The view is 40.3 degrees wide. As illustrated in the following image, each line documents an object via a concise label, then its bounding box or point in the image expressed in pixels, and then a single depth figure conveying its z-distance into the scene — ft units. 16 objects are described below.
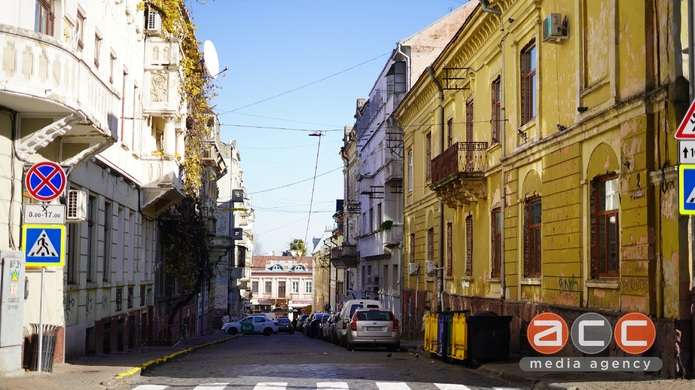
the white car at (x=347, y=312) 109.40
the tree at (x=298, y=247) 522.02
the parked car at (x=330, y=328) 124.47
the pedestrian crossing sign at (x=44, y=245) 49.65
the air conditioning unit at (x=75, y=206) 62.39
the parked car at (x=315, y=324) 165.37
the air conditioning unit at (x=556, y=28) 67.31
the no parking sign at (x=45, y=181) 49.90
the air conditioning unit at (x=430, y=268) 116.01
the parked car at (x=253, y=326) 214.07
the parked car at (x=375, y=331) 99.35
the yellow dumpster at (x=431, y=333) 77.10
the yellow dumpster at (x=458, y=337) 67.41
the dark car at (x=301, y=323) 228.26
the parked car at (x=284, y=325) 227.65
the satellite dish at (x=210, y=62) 116.67
